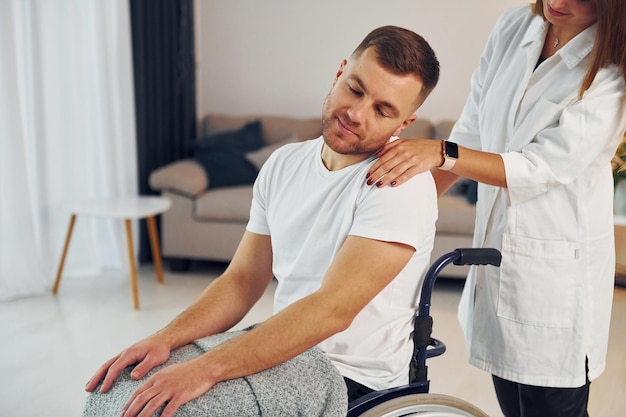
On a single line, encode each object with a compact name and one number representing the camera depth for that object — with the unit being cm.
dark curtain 445
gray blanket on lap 126
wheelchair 135
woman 154
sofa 395
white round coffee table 367
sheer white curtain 370
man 133
